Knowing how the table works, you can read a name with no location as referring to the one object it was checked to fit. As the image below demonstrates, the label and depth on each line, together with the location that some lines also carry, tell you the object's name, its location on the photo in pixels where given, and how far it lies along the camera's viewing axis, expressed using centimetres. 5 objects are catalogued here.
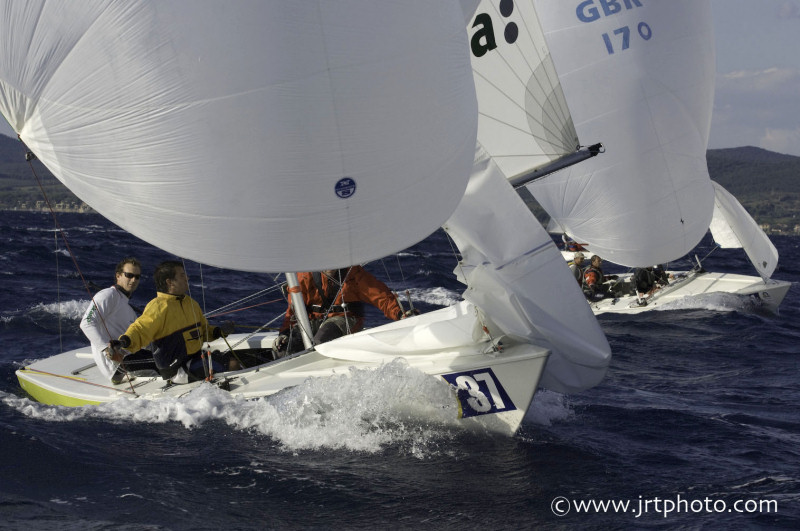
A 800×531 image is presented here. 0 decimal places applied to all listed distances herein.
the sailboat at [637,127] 2316
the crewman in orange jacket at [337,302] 1354
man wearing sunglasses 1267
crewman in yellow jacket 1170
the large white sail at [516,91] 1464
